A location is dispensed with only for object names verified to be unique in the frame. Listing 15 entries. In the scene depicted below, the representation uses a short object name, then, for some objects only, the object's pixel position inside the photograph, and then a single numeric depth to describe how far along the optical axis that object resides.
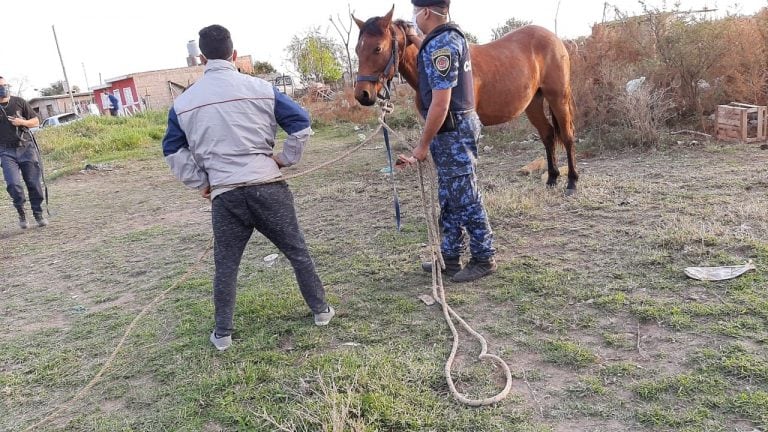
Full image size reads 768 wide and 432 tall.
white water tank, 25.75
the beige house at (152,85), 38.62
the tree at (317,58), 33.03
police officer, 3.12
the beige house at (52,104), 47.86
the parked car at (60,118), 28.62
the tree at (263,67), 44.59
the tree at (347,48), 19.36
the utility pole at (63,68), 37.66
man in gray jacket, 2.70
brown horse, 3.48
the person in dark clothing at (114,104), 29.83
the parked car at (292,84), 26.68
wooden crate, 6.37
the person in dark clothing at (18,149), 6.33
